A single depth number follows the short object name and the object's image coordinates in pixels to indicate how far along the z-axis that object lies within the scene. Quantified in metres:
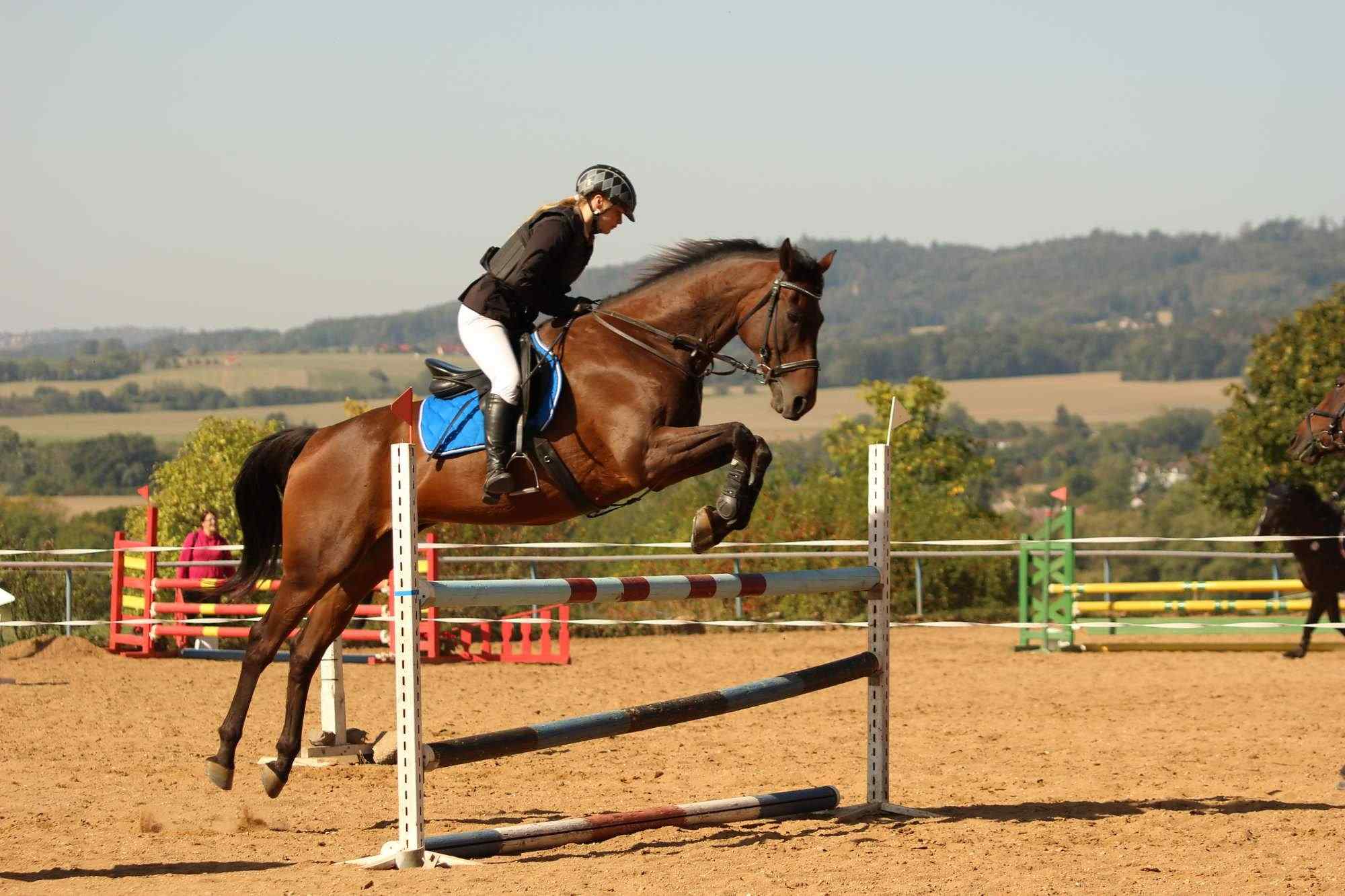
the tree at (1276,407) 51.31
